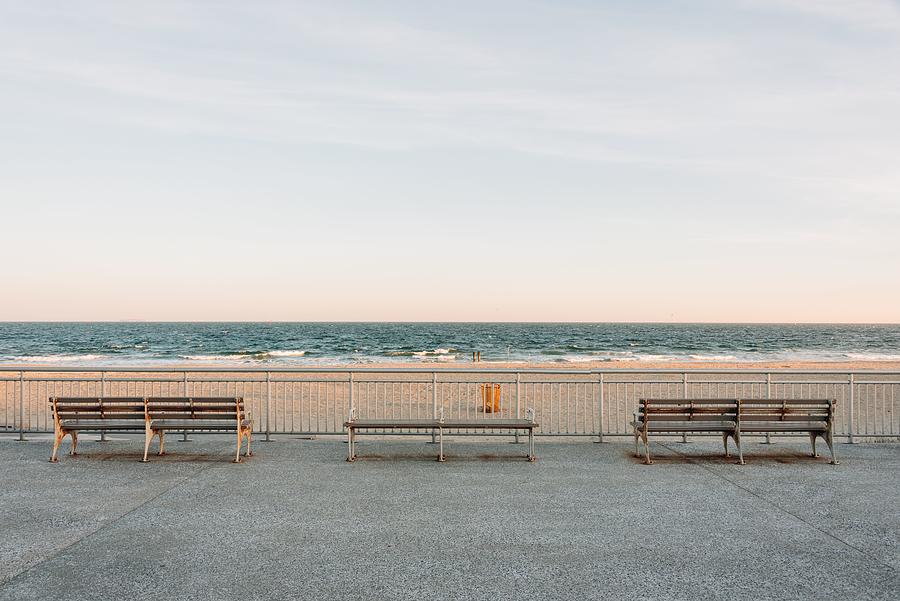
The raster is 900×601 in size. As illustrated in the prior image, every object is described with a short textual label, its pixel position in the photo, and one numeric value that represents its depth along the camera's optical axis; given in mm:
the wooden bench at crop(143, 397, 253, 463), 8875
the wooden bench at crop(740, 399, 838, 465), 8961
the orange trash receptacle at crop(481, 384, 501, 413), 17894
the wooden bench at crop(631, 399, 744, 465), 8898
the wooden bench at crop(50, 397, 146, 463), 9047
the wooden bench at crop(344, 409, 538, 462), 8875
